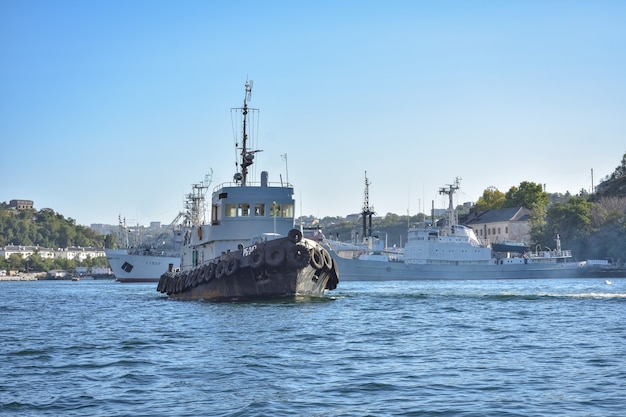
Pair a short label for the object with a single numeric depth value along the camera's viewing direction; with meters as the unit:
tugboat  40.19
